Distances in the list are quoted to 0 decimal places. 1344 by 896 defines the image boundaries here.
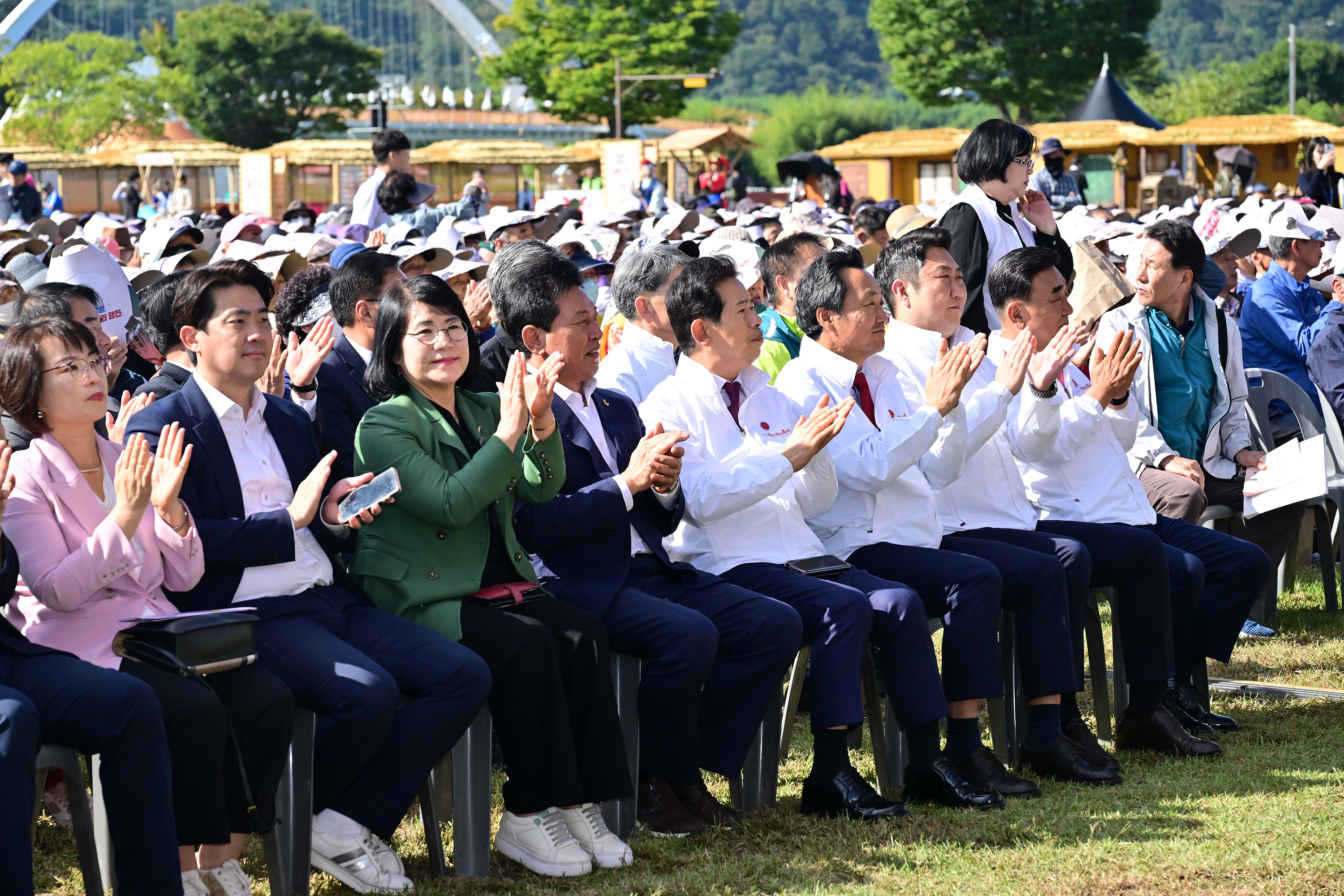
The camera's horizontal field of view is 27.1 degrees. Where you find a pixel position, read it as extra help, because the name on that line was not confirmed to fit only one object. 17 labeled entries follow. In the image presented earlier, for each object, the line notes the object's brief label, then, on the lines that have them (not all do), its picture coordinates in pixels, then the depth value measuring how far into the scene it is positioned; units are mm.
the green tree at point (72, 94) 94947
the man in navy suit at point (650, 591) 7145
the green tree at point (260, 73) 118739
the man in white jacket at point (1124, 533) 8538
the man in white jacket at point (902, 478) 7728
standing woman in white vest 10374
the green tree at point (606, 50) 104944
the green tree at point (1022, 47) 87910
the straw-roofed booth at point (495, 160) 57415
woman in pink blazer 5819
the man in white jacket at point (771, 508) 7323
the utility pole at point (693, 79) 92489
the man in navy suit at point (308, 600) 6290
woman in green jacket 6639
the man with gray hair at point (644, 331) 9104
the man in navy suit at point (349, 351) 7470
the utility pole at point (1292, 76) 87318
